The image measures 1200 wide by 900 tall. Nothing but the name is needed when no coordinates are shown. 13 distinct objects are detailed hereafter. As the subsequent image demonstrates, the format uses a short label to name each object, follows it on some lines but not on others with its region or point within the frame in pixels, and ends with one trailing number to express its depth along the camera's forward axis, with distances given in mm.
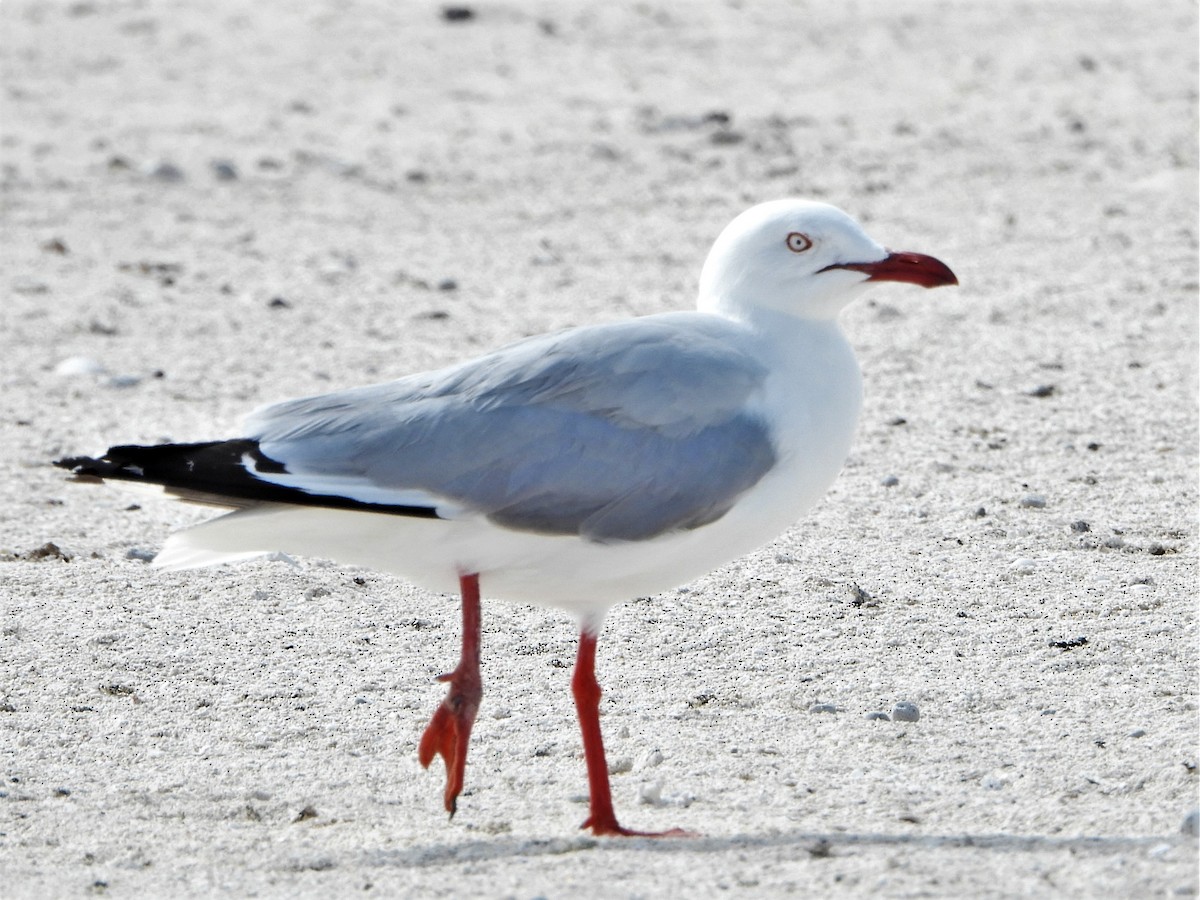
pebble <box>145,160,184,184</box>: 24016
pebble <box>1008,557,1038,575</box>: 12078
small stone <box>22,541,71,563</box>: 12617
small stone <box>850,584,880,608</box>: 11711
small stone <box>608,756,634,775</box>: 10002
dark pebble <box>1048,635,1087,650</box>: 10891
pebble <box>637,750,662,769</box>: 10000
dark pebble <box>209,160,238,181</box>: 24031
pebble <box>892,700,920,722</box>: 10156
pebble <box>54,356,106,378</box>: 16828
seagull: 8984
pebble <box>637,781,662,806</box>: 9602
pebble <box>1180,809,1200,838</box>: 8375
